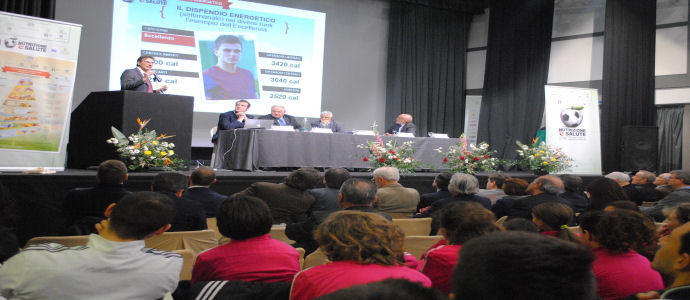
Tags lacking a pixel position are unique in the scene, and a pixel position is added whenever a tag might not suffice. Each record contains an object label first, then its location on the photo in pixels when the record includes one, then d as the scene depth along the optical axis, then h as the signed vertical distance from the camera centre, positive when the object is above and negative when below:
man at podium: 5.79 +0.80
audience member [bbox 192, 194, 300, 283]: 1.88 -0.32
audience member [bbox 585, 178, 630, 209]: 4.02 -0.10
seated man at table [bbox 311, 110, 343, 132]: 8.43 +0.60
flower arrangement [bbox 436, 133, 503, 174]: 7.36 +0.15
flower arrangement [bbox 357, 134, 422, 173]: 6.91 +0.13
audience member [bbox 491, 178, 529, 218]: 4.56 -0.12
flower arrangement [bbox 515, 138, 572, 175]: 8.25 +0.23
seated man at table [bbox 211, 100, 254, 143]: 7.34 +0.50
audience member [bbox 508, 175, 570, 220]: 3.88 -0.15
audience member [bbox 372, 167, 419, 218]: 4.39 -0.26
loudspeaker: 8.98 +0.53
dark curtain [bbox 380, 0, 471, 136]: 11.27 +2.13
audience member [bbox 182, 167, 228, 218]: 3.94 -0.25
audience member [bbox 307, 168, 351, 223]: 4.14 -0.26
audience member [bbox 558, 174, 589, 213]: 4.41 -0.14
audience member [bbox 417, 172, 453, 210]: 4.63 -0.19
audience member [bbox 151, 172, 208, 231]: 3.37 -0.36
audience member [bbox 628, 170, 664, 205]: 5.67 -0.09
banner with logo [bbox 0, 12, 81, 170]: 4.40 +0.47
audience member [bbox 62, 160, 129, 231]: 3.44 -0.27
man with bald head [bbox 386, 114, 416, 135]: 9.10 +0.69
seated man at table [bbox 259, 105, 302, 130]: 7.94 +0.62
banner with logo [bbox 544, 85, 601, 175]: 8.44 +0.79
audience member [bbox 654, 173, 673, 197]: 5.44 -0.03
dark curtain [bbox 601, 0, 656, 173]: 9.38 +1.78
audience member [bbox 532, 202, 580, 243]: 2.70 -0.20
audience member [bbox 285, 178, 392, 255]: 3.09 -0.21
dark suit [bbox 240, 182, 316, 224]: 3.95 -0.27
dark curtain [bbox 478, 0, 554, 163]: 10.76 +1.98
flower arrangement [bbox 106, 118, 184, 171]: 5.19 +0.04
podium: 5.35 +0.32
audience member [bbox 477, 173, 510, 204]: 5.06 -0.13
